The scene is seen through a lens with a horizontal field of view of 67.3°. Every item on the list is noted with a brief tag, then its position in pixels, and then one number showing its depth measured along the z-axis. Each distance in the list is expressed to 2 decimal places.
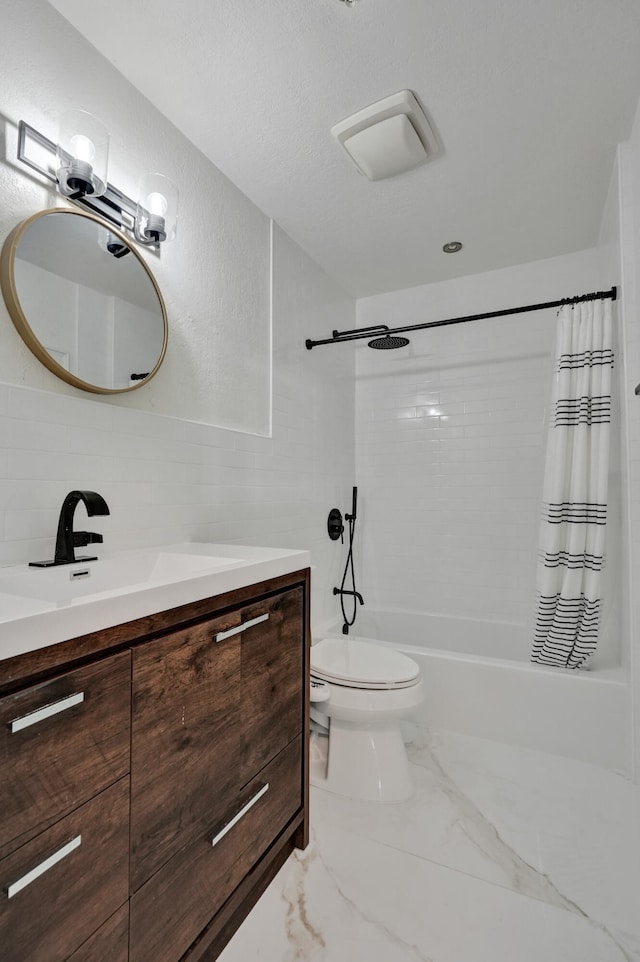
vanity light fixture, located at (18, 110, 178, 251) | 1.28
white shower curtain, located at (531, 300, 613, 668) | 2.12
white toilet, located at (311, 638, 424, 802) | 1.77
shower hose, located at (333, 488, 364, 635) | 2.86
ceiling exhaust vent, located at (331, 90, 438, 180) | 1.69
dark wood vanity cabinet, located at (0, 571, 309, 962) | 0.72
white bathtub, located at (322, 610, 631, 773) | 2.00
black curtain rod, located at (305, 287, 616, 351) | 2.10
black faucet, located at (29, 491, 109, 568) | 1.21
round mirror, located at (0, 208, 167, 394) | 1.24
